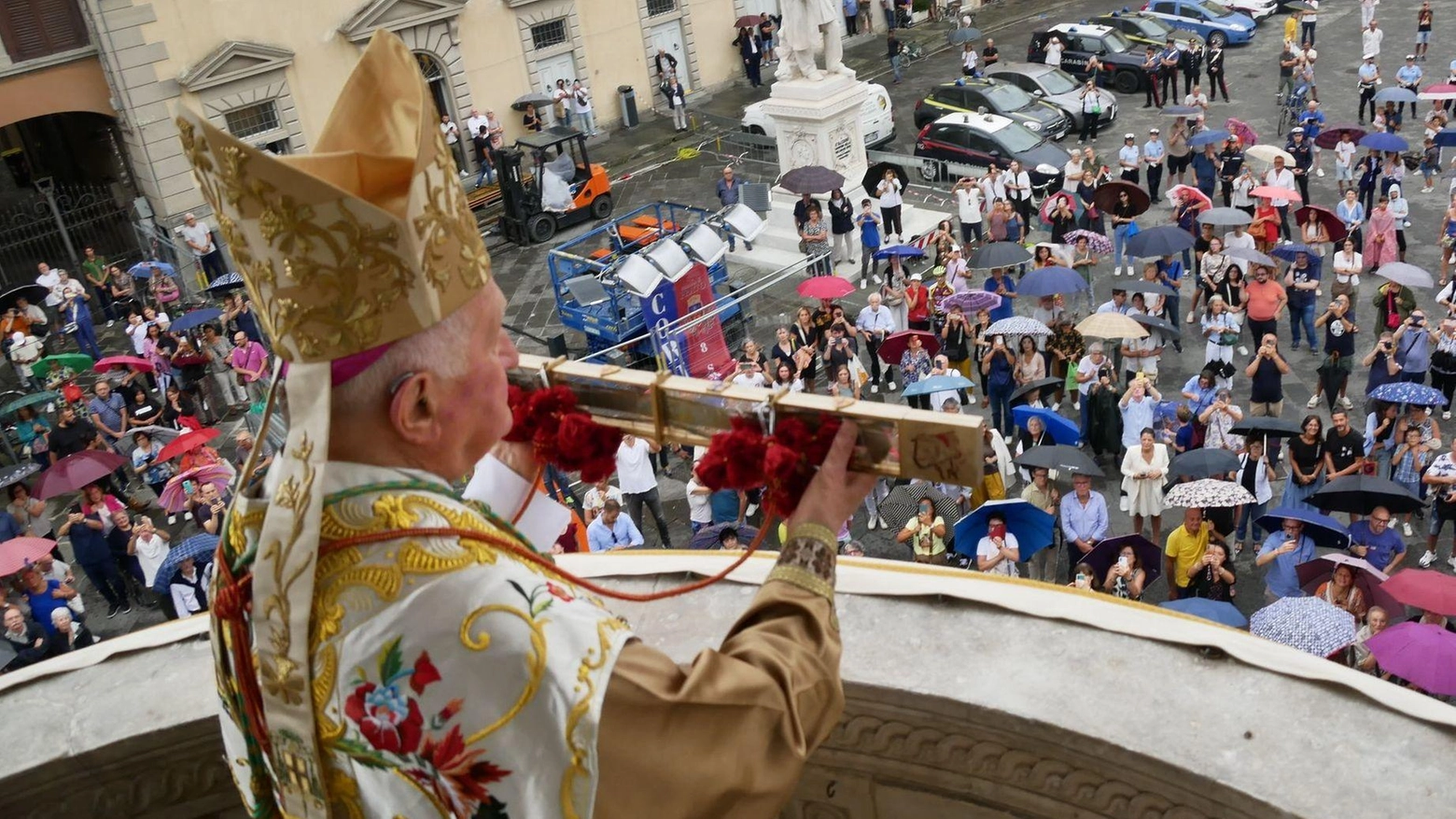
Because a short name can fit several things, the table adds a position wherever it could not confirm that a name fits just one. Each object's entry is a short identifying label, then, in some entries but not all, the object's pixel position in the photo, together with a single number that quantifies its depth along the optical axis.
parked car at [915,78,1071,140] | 23.53
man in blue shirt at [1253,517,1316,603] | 9.77
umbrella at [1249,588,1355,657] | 8.26
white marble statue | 19.33
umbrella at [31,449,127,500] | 13.32
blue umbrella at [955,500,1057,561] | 10.09
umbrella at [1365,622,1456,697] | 7.54
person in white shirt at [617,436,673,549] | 12.38
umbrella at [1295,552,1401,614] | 8.83
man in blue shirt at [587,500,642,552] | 11.13
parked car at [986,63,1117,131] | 24.52
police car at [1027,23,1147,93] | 26.59
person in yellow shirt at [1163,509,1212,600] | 10.10
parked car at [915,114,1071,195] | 21.73
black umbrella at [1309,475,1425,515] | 10.05
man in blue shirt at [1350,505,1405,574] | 9.89
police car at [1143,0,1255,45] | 28.34
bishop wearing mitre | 2.44
